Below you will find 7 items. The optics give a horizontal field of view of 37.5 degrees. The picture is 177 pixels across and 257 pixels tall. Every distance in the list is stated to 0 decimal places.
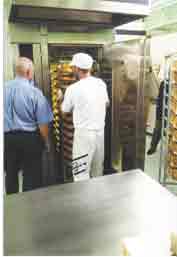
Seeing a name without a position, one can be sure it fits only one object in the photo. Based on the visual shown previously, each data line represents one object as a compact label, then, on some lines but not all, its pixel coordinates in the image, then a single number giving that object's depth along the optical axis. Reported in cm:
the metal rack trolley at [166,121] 250
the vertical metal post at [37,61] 201
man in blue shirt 200
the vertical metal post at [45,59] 199
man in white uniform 212
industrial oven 179
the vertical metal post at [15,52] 201
